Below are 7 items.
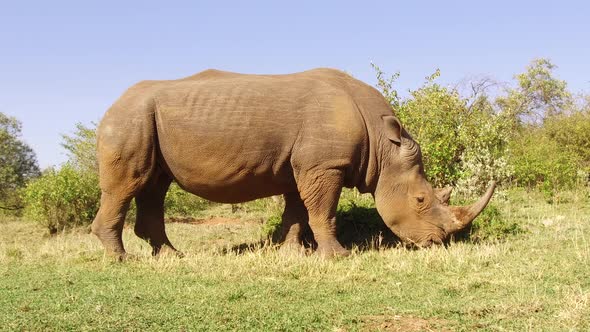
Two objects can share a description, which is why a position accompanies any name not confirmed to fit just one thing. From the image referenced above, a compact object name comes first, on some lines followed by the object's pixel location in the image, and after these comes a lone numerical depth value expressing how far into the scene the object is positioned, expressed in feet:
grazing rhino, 28.27
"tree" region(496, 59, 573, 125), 132.98
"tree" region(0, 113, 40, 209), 94.71
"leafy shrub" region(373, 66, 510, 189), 48.39
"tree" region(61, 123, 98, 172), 78.64
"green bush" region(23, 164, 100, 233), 56.59
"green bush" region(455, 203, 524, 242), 31.35
